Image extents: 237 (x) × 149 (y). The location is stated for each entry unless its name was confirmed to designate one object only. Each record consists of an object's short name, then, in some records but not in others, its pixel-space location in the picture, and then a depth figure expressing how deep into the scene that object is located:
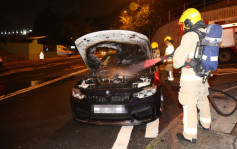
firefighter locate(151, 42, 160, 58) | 7.89
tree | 25.90
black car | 3.87
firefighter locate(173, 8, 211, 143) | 3.21
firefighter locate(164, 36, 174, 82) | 7.79
